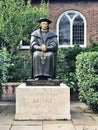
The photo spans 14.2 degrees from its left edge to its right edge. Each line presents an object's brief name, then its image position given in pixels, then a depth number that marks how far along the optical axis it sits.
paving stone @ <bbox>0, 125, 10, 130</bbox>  9.05
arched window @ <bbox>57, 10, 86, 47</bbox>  23.92
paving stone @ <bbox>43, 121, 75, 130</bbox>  9.18
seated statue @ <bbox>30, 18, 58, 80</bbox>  11.28
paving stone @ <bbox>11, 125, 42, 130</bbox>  9.11
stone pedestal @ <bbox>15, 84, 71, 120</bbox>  10.70
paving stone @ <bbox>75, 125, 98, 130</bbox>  9.11
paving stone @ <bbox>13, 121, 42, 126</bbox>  9.83
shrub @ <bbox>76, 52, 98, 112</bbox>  11.98
